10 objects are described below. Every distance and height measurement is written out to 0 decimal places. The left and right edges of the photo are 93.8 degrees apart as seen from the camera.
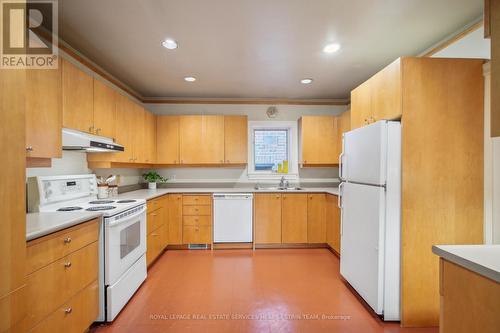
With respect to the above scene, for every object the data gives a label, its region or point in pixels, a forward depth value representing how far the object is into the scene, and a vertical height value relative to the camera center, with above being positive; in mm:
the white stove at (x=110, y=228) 1945 -586
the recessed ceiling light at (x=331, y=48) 2438 +1265
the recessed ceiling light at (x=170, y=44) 2353 +1263
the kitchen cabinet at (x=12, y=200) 985 -149
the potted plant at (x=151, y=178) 4086 -214
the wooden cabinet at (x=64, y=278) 1299 -726
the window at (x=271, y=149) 4410 +330
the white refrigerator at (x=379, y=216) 1925 -434
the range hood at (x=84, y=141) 1981 +224
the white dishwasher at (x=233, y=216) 3783 -809
